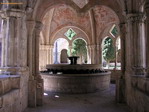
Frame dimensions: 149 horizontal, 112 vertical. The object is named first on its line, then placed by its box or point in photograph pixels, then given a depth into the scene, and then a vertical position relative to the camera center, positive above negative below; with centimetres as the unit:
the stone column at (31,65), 620 -10
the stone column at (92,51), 1398 +89
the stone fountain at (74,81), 862 -99
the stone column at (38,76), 647 -54
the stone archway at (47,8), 703 +234
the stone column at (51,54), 1491 +72
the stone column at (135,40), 585 +74
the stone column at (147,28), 420 +84
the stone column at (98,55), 1390 +57
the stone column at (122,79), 661 -66
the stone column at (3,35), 530 +85
